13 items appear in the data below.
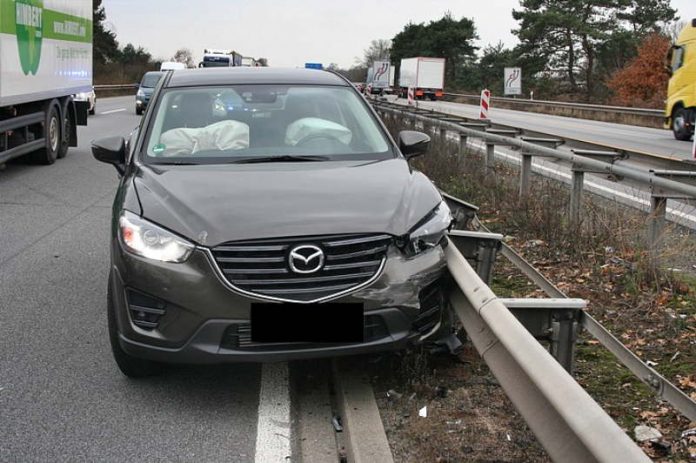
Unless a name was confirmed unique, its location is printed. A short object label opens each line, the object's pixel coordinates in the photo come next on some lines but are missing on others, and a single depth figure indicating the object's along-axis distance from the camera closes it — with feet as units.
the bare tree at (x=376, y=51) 450.30
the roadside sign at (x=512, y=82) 180.75
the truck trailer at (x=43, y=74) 37.76
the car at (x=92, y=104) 88.85
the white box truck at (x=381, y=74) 270.87
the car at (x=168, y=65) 127.69
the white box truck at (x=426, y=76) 214.28
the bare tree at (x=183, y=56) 324.00
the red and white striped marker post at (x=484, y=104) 84.50
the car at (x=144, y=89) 97.66
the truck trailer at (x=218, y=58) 172.63
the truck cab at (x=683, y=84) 74.59
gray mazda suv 12.50
